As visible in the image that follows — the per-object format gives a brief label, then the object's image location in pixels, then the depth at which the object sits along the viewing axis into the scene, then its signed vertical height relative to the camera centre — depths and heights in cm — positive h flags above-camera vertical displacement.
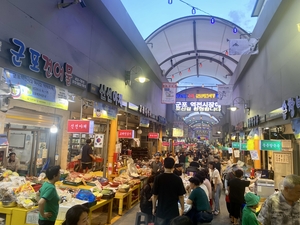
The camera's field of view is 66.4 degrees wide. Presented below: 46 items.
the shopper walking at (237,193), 625 -137
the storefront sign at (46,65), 400 +145
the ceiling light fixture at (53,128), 931 +33
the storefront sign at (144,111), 1125 +152
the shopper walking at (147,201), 500 -133
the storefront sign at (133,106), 979 +146
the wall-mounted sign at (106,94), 672 +145
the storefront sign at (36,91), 403 +89
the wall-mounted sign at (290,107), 538 +93
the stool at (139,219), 482 -166
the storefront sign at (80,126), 595 +30
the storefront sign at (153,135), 1466 +33
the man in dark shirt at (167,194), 404 -94
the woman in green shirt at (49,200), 347 -98
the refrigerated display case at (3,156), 767 -72
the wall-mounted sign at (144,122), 1186 +97
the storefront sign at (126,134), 926 +21
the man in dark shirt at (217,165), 1056 -105
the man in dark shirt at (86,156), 879 -70
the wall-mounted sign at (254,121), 961 +101
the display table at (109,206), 578 -182
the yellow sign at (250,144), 873 -2
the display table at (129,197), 692 -198
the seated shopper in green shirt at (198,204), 464 -127
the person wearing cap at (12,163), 790 -96
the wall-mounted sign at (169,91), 1485 +323
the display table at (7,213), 437 -150
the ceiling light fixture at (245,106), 1246 +206
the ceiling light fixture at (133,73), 958 +301
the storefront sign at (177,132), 2128 +83
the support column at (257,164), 1077 -94
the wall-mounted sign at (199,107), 2036 +311
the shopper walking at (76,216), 214 -74
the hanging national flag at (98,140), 773 -6
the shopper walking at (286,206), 263 -72
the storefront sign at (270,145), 672 -2
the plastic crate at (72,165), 895 -108
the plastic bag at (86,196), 523 -133
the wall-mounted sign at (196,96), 2036 +413
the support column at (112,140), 874 -5
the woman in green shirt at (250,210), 358 -108
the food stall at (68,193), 438 -138
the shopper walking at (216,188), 772 -154
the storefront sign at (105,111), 704 +91
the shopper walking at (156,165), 924 -105
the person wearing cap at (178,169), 745 -92
